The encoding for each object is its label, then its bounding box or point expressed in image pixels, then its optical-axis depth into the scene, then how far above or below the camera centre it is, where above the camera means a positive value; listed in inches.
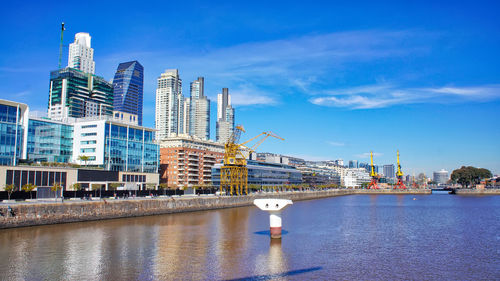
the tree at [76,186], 3281.7 -72.2
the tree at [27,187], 2706.4 -70.1
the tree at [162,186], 4657.0 -98.9
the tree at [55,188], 2815.0 -78.7
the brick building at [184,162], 6638.8 +267.7
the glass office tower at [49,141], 3717.3 +359.7
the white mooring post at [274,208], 1685.5 -129.0
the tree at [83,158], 3896.4 +191.8
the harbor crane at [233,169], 5019.7 +114.6
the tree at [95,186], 3557.3 -78.4
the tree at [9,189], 2375.7 -77.3
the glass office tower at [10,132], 3146.9 +367.7
